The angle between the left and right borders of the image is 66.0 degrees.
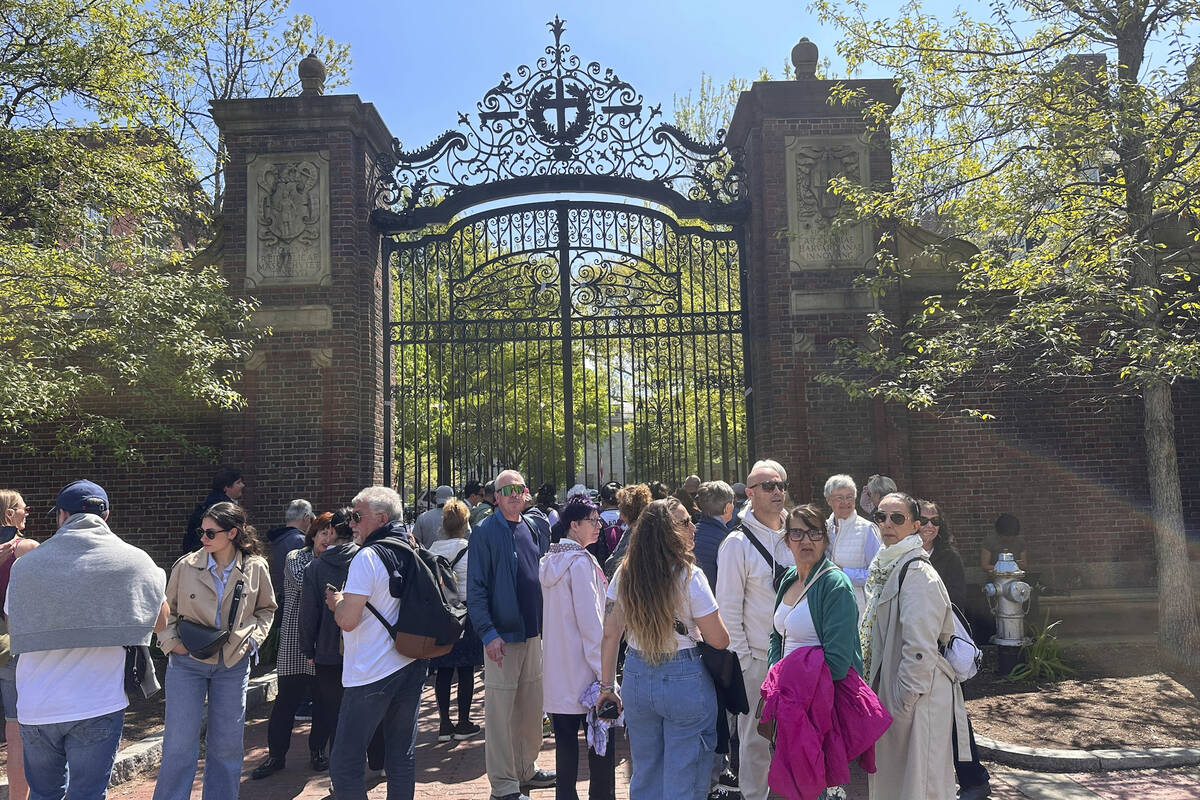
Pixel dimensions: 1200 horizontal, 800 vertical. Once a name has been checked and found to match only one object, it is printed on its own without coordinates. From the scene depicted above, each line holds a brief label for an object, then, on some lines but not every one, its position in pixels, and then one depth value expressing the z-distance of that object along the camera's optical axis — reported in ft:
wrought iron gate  36.50
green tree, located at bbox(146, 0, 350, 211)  64.23
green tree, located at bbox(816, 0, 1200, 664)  25.89
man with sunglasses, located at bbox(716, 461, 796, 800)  16.55
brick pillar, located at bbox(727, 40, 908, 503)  34.09
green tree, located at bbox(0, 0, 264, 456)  26.45
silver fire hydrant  26.71
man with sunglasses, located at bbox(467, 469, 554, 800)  17.35
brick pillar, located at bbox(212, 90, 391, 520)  34.73
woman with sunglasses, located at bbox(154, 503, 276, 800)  15.26
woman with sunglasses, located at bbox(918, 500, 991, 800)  21.58
